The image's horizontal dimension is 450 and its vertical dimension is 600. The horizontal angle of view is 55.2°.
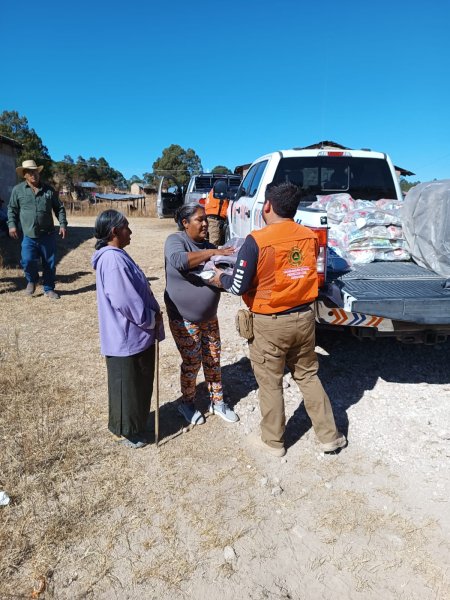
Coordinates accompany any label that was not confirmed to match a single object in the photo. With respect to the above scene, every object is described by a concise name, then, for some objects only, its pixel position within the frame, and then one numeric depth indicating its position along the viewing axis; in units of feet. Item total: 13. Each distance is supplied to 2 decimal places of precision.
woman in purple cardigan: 8.52
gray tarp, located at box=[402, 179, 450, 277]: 11.97
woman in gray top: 9.68
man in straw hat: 21.52
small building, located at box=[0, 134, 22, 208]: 44.52
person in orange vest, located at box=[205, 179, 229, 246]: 26.96
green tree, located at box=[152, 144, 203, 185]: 195.21
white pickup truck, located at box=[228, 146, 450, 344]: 10.37
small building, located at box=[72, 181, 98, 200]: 166.93
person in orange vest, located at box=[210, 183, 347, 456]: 8.63
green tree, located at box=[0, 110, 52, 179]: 151.84
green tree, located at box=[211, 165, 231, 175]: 228.90
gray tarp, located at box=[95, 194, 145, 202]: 124.49
